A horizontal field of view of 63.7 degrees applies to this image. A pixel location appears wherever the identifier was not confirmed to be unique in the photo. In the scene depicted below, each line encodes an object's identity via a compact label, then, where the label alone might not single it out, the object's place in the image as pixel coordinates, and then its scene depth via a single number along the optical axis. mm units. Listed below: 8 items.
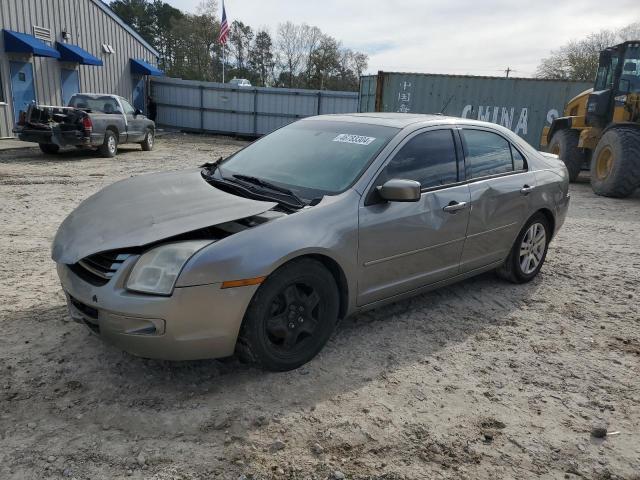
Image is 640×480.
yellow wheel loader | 10242
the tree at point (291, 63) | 55531
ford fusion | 2766
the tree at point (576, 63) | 36375
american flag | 25462
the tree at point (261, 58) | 55750
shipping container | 15445
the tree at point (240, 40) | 55438
